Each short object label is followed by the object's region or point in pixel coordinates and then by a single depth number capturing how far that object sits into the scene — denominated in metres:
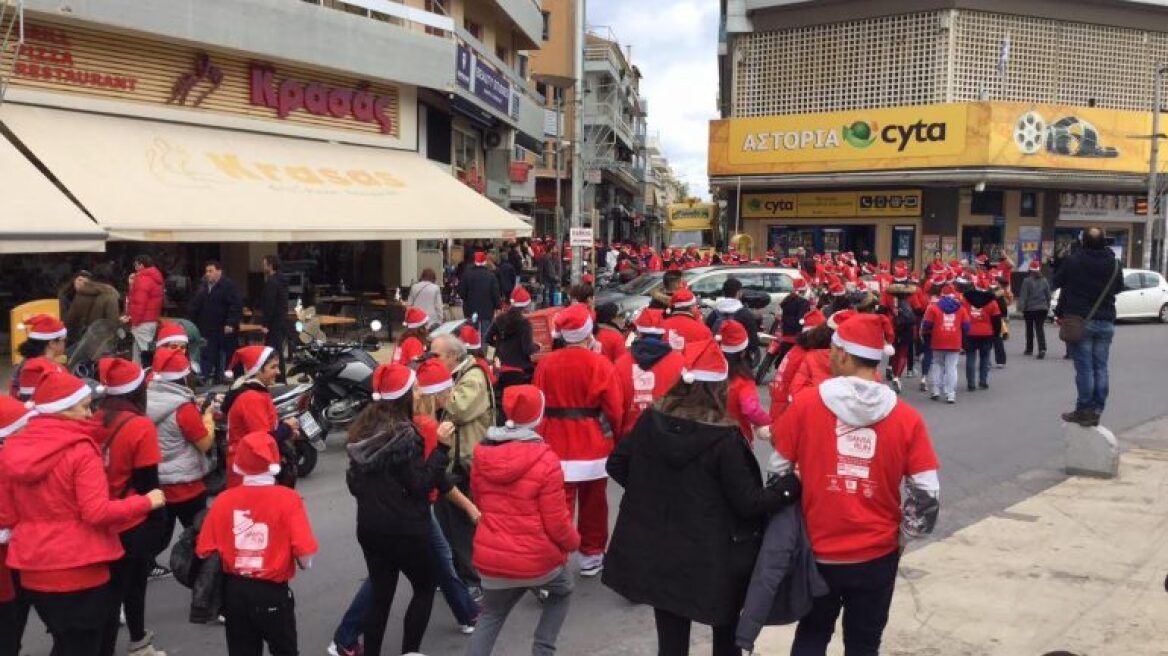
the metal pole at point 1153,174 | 29.27
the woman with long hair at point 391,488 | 4.47
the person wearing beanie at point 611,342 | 7.82
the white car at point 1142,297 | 23.25
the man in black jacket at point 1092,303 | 8.73
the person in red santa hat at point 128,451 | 4.36
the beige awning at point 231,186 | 12.75
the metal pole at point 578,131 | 19.27
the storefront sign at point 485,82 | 21.00
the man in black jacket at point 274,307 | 12.88
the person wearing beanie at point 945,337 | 12.27
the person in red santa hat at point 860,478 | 3.68
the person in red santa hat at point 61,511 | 3.89
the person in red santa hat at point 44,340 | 6.77
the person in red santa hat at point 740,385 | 6.14
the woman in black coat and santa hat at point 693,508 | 3.75
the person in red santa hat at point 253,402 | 5.28
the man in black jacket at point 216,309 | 12.59
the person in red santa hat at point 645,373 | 6.26
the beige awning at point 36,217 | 10.98
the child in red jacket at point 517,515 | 4.29
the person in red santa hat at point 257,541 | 4.00
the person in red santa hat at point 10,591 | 4.11
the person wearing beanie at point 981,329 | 13.23
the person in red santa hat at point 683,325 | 7.53
